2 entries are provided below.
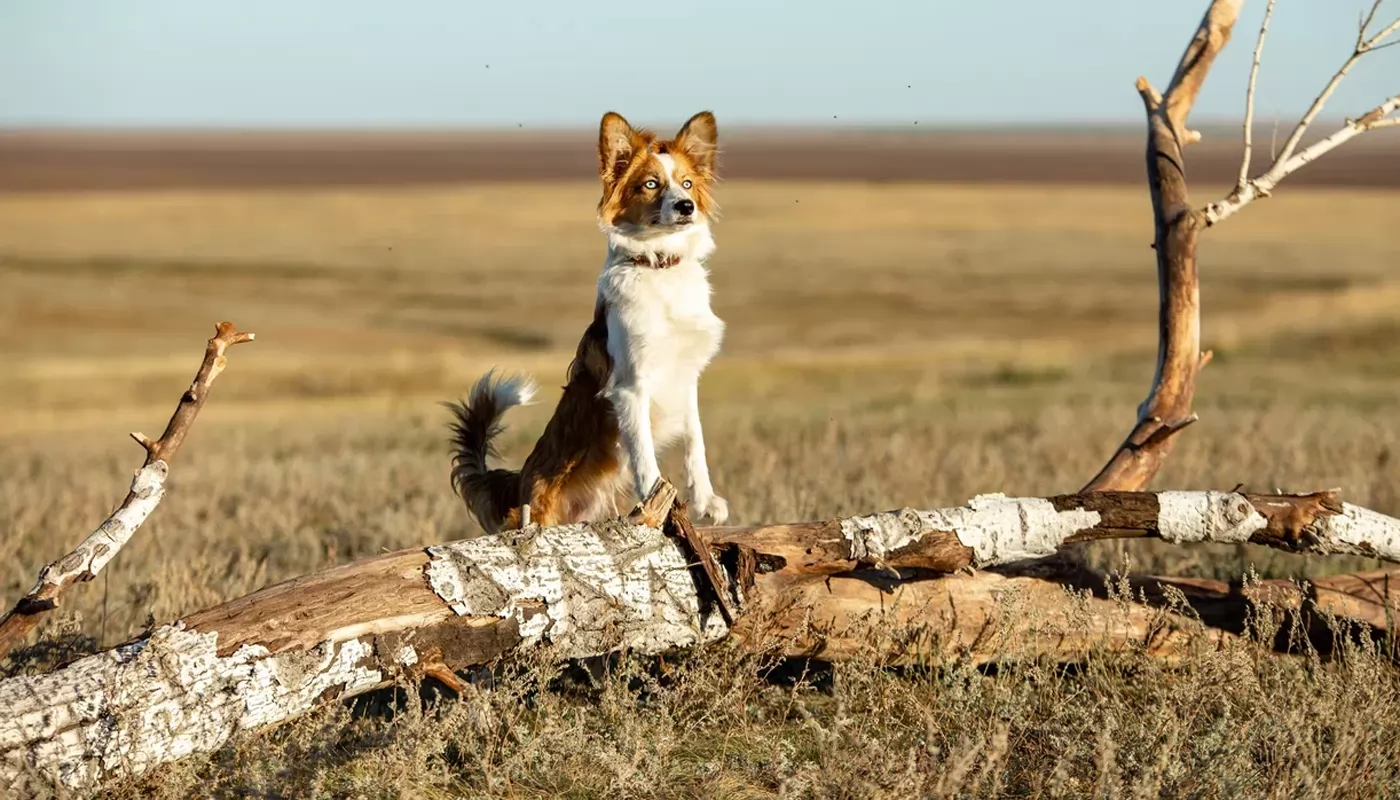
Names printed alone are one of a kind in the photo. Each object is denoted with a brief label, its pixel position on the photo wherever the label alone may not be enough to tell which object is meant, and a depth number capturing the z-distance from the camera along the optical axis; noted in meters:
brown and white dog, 11.09
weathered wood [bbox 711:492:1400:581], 9.61
